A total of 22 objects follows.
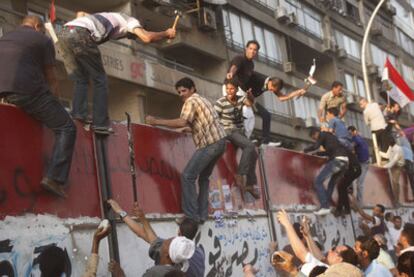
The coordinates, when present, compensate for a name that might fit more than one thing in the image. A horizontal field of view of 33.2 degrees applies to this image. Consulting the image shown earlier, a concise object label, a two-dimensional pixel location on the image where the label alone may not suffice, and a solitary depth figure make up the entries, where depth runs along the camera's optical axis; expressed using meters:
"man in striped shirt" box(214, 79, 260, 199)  8.73
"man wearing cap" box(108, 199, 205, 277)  5.05
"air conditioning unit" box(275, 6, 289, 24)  30.89
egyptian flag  17.16
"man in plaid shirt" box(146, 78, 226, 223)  7.34
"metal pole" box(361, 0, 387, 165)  18.09
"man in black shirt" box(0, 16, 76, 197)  5.34
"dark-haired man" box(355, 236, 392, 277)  5.96
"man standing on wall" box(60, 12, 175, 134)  6.28
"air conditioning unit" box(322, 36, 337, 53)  35.75
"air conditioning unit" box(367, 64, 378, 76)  39.78
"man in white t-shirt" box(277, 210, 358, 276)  5.75
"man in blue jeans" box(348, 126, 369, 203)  13.13
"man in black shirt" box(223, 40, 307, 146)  9.41
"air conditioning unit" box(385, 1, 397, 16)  44.10
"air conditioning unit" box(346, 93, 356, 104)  36.78
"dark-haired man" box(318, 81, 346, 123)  12.06
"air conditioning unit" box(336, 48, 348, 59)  37.34
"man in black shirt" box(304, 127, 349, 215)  11.32
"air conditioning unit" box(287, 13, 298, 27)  31.81
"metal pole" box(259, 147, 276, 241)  9.08
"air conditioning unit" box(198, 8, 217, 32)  25.30
